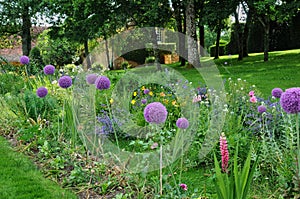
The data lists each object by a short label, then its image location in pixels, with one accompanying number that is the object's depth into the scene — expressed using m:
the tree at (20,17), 15.62
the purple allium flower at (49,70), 3.34
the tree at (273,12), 11.17
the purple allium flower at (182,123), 1.85
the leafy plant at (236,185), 1.44
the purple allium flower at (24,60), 3.77
